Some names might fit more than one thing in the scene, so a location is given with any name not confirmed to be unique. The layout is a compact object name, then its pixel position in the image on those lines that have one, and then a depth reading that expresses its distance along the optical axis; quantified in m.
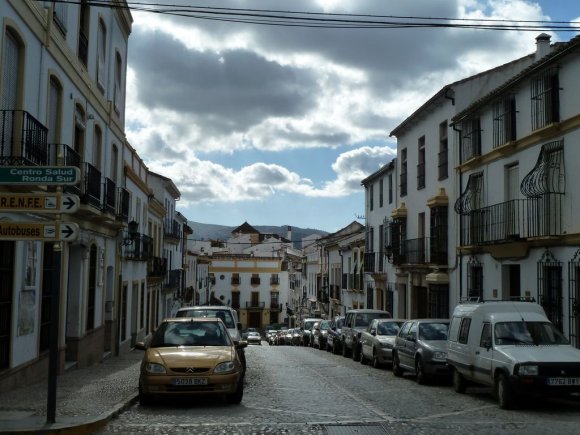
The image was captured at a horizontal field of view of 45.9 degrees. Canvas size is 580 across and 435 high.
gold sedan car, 10.84
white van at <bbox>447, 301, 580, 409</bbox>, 11.09
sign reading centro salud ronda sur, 8.73
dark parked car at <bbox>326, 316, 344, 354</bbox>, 28.66
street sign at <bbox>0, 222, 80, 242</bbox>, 8.58
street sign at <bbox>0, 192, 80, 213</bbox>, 8.62
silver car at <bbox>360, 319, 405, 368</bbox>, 20.40
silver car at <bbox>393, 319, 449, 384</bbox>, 15.74
